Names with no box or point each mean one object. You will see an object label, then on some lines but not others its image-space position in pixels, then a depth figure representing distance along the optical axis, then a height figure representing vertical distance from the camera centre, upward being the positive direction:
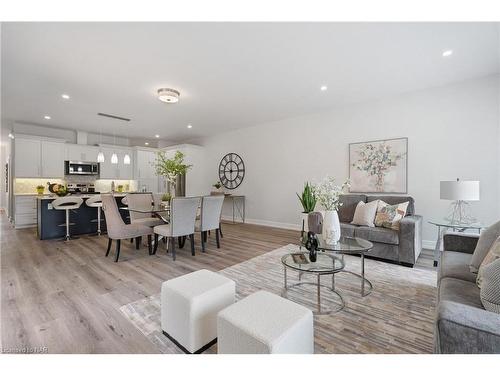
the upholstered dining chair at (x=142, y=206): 4.05 -0.40
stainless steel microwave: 6.42 +0.48
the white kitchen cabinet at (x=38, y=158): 5.70 +0.69
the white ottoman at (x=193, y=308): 1.49 -0.84
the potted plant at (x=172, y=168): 3.87 +0.28
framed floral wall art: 4.09 +0.38
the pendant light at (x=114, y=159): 5.06 +0.57
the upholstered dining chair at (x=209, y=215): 3.76 -0.51
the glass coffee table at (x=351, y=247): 2.20 -0.61
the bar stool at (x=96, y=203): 4.74 -0.39
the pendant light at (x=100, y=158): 5.10 +0.59
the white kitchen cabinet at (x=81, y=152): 6.48 +0.93
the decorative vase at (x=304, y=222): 4.71 -0.75
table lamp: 2.81 -0.06
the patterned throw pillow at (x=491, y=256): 1.40 -0.43
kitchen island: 4.52 -0.73
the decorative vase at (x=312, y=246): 2.15 -0.57
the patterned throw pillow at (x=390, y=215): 3.29 -0.42
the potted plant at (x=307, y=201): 4.71 -0.33
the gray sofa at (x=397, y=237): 3.01 -0.70
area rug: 1.59 -1.08
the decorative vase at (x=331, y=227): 2.41 -0.44
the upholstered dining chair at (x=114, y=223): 3.25 -0.55
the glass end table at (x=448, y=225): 2.75 -0.48
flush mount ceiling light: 3.76 +1.49
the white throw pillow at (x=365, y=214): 3.48 -0.43
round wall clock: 6.73 +0.45
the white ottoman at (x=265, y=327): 1.12 -0.73
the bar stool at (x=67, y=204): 4.37 -0.38
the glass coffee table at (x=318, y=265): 1.93 -0.70
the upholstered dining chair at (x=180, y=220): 3.27 -0.52
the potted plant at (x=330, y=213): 2.40 -0.29
